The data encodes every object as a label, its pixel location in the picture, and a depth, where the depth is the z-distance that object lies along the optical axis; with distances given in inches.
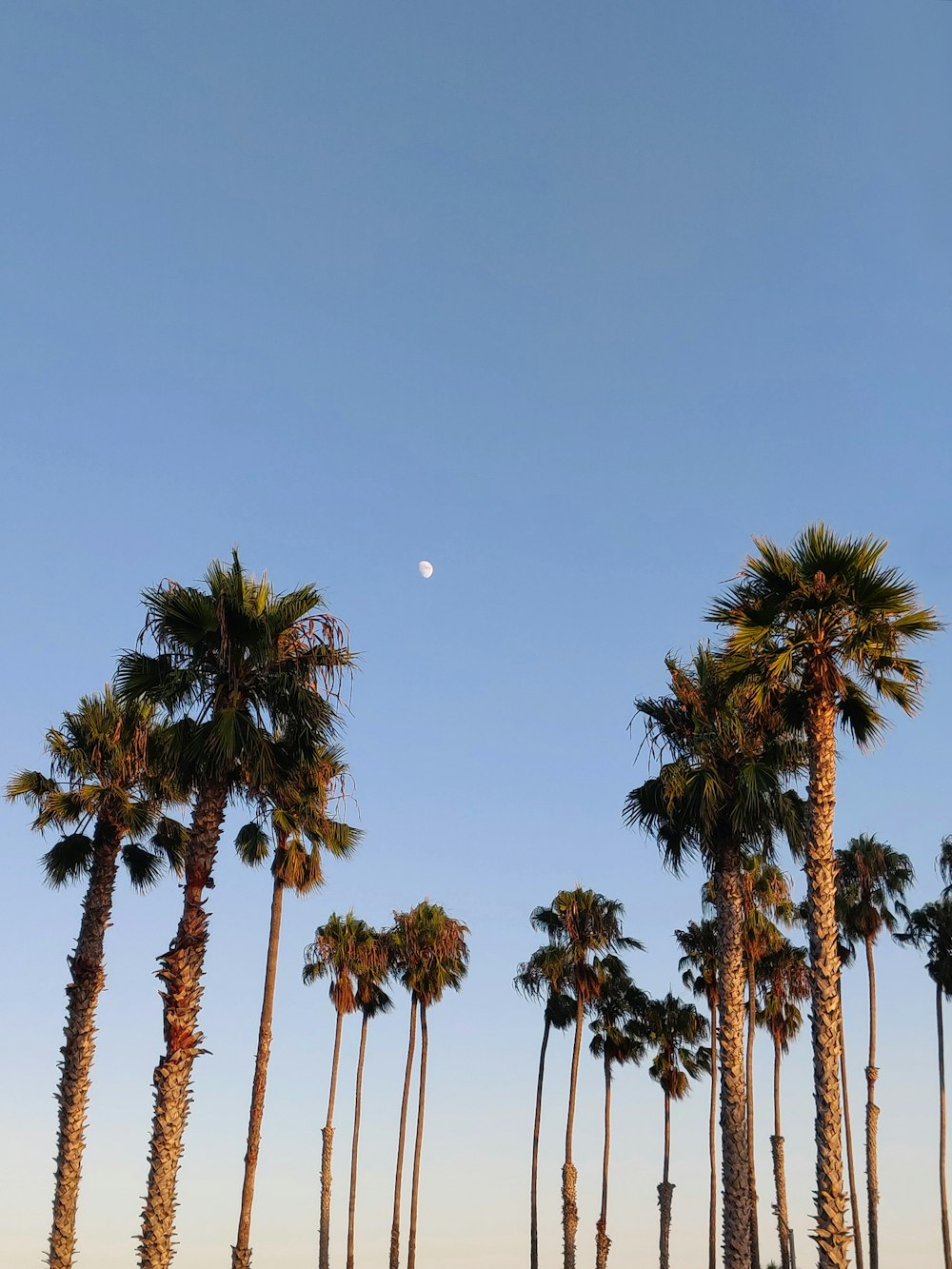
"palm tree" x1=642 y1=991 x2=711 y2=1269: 2176.4
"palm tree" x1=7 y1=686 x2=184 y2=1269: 997.2
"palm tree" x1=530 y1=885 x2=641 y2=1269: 1987.0
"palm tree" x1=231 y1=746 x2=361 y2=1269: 1424.7
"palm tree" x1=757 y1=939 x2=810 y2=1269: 2092.8
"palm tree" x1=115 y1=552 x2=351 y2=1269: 818.8
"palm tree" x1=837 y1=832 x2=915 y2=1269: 2105.1
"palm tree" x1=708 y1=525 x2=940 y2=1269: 799.1
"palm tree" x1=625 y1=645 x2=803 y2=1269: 1017.5
